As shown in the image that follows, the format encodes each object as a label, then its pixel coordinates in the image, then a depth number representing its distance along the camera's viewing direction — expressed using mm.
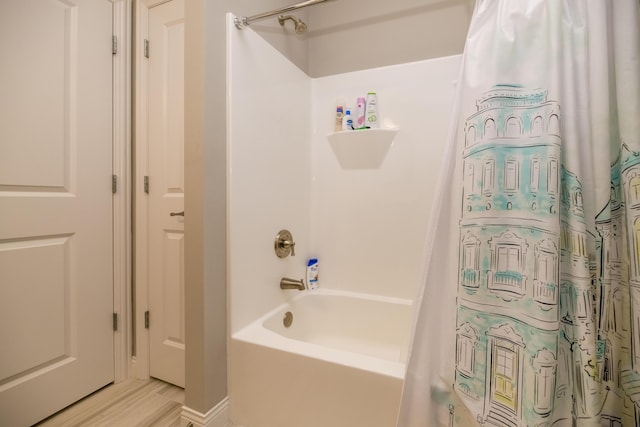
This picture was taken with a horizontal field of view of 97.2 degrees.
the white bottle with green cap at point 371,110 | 1620
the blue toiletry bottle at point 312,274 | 1788
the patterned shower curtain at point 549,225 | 708
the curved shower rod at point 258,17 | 1204
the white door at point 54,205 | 1183
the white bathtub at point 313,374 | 959
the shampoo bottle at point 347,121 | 1688
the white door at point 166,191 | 1533
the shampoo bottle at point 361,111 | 1637
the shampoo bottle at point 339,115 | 1722
